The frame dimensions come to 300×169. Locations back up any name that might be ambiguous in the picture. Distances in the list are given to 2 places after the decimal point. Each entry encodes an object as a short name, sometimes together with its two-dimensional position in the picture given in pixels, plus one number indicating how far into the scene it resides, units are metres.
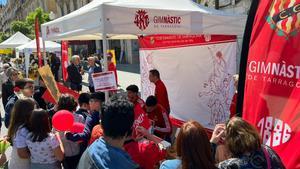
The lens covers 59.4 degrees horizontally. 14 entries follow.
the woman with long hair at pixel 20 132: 2.54
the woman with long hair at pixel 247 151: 1.70
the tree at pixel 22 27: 33.92
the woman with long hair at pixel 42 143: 2.49
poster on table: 3.56
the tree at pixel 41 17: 27.58
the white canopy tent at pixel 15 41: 15.78
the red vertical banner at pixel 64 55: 11.32
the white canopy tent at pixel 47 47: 12.19
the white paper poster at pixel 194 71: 5.05
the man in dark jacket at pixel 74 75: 9.48
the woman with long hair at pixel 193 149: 1.53
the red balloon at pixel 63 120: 2.56
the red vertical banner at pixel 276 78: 1.99
